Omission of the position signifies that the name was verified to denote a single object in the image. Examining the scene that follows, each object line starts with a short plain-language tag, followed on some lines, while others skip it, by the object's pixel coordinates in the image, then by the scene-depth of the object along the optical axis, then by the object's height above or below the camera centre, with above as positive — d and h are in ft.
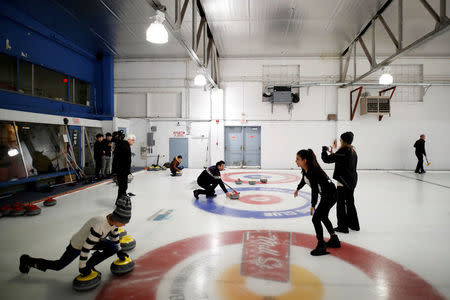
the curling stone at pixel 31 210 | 17.63 -4.75
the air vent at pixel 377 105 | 42.09 +7.09
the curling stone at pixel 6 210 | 17.31 -4.68
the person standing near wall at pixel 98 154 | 31.40 -1.18
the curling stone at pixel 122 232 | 13.05 -4.72
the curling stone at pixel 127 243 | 12.03 -4.89
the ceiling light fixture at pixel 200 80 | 30.27 +8.12
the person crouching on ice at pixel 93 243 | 8.80 -3.75
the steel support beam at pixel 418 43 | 19.67 +9.76
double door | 47.52 -0.12
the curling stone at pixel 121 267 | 9.77 -4.92
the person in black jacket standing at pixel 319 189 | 11.57 -2.07
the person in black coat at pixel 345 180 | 13.87 -1.99
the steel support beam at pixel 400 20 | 25.04 +13.04
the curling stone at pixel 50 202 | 19.80 -4.66
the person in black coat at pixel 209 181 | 22.15 -3.34
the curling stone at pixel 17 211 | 17.31 -4.75
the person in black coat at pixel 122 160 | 18.22 -1.14
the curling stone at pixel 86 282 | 8.79 -5.02
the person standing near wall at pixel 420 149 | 39.29 -0.57
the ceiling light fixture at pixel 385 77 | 29.45 +8.33
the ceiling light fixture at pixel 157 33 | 16.29 +7.52
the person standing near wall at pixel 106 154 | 31.60 -1.20
